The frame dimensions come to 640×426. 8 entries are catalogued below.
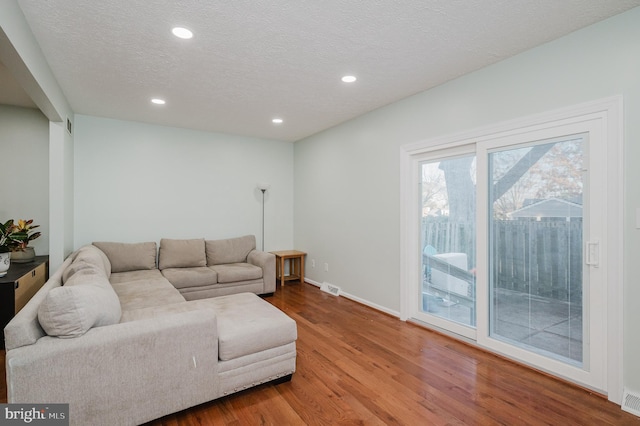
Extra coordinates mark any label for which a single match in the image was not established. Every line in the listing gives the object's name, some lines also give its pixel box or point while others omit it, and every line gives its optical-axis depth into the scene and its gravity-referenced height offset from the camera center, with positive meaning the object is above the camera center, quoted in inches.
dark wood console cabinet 110.6 -27.9
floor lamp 212.9 +17.8
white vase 115.0 -18.8
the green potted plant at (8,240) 116.0 -11.3
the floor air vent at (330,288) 190.2 -47.7
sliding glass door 90.2 -11.9
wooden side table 214.0 -38.0
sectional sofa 64.6 -33.0
